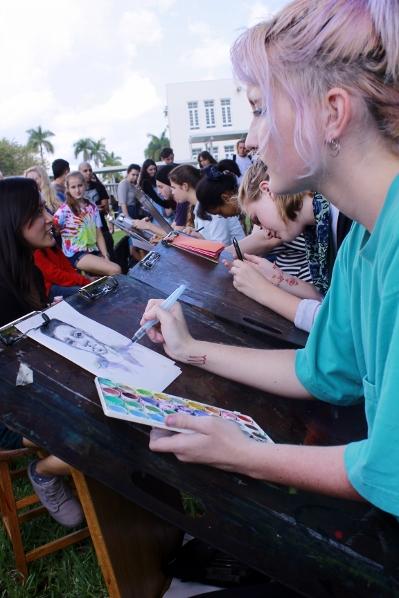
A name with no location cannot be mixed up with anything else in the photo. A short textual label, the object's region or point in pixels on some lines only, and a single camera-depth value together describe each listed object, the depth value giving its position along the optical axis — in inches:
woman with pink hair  27.3
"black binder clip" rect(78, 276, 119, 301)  59.2
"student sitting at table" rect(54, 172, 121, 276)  158.7
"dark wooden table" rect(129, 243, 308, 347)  61.4
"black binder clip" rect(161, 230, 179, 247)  94.2
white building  1628.9
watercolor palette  35.2
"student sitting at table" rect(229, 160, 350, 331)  66.8
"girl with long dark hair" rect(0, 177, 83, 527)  69.0
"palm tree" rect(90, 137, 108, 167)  2256.4
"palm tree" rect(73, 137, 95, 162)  2209.6
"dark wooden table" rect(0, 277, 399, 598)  29.9
